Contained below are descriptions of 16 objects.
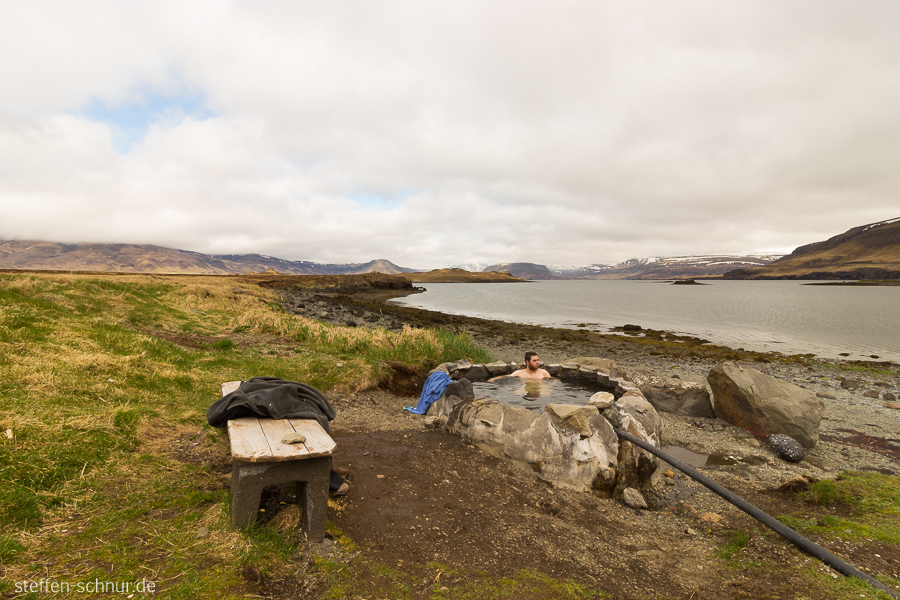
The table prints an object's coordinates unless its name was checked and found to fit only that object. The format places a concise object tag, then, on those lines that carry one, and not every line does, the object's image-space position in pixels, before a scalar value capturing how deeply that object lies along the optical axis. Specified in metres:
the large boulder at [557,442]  6.06
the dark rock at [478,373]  11.19
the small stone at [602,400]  6.97
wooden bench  3.43
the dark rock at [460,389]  7.96
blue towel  8.66
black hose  3.61
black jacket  4.23
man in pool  10.64
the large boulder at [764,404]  8.59
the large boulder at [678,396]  10.35
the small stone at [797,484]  6.05
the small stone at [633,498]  5.78
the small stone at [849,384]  15.48
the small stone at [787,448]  7.95
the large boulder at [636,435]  6.32
